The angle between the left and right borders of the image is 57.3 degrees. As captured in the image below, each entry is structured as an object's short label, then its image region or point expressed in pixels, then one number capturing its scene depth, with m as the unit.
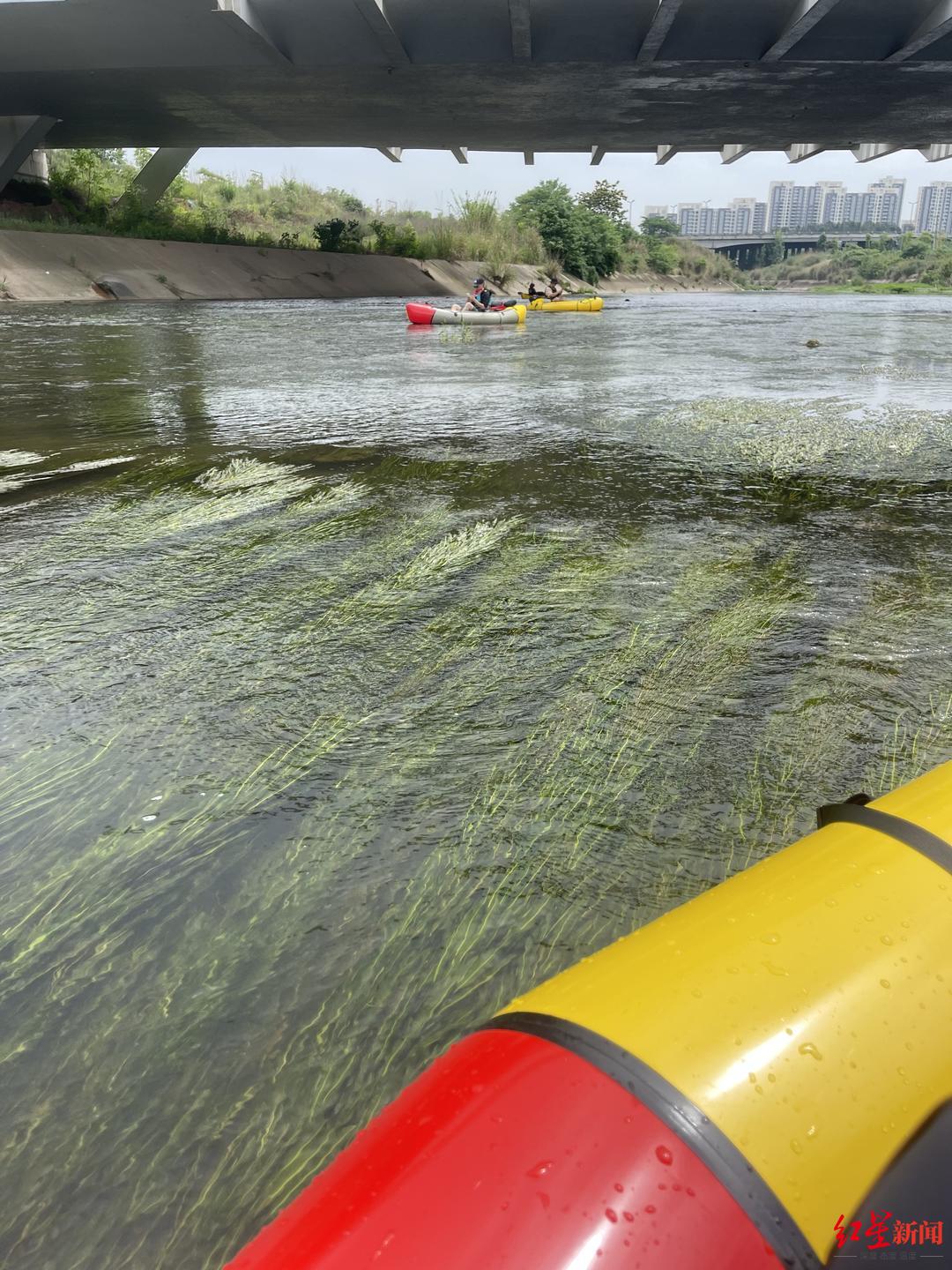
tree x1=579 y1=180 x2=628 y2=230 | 81.50
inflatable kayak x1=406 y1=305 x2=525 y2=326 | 17.81
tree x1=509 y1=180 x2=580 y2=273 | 50.91
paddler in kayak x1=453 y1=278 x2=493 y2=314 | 19.82
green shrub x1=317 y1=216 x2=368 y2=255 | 35.06
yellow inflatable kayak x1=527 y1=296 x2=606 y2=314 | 25.66
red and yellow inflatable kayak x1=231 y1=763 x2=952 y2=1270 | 0.88
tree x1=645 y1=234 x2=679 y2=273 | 78.38
